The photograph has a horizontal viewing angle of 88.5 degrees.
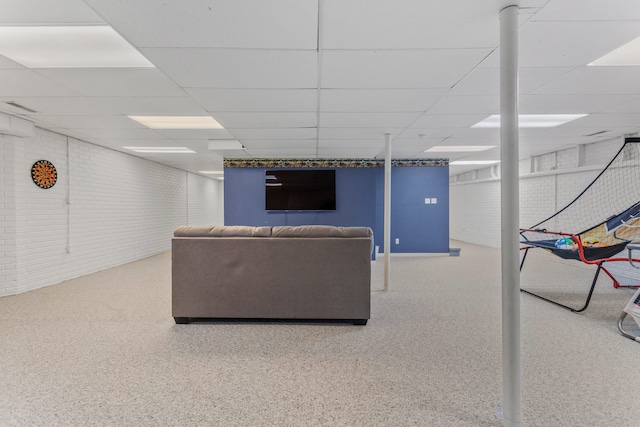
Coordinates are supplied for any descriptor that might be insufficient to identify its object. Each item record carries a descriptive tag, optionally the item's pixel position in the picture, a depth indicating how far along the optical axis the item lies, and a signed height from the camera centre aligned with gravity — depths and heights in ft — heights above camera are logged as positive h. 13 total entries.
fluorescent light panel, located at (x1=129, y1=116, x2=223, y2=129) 13.80 +3.92
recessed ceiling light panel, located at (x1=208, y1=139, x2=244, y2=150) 18.11 +3.75
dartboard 14.70 +1.73
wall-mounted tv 24.27 +1.56
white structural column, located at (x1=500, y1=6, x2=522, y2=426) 5.39 -0.45
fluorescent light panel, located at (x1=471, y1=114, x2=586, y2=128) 13.44 +3.89
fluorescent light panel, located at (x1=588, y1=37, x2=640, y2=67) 7.88 +3.90
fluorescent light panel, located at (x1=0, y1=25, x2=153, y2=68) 6.96 +3.81
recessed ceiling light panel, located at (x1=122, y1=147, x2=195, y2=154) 20.10 +3.86
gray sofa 10.01 -2.02
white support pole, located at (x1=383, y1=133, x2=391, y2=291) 14.49 +0.18
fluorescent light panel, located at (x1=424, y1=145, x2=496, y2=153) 19.83 +3.92
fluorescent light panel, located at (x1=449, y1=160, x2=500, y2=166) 26.07 +3.98
